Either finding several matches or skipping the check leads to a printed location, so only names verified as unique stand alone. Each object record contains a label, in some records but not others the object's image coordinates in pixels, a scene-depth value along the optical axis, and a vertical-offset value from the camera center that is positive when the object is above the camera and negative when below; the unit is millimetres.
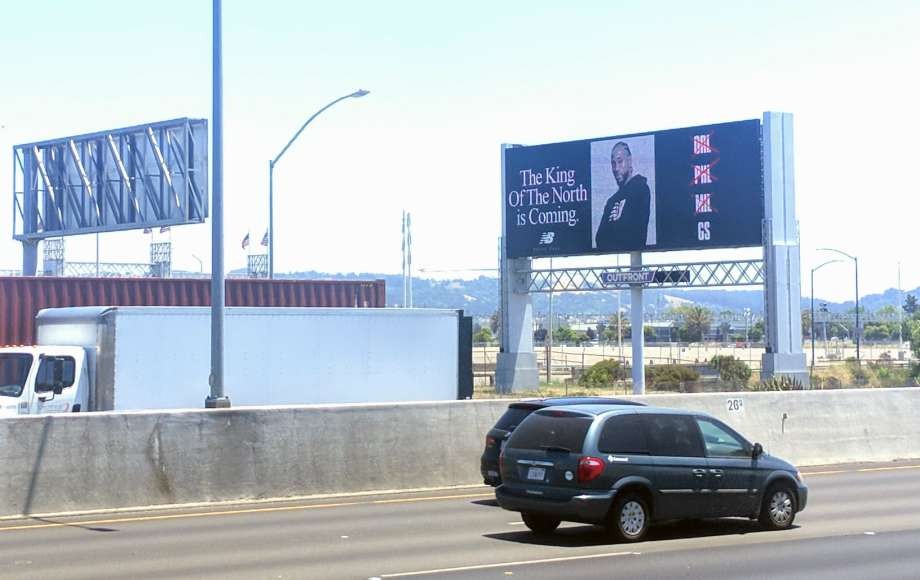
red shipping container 28578 +1542
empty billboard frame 37031 +5643
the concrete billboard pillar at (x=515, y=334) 54181 +824
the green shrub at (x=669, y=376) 52219 -1112
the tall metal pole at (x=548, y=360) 60969 -395
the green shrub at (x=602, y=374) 55344 -1061
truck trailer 21297 -76
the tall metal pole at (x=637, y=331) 48362 +842
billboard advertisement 46812 +6345
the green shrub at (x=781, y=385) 40469 -1142
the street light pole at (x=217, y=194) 18484 +2442
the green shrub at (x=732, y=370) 53706 -873
